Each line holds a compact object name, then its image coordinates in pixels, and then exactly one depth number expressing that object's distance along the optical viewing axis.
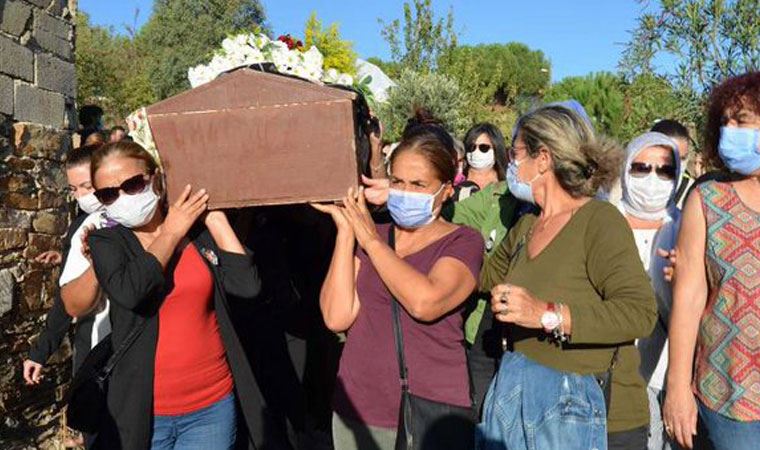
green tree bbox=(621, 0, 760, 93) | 8.36
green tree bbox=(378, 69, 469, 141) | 20.77
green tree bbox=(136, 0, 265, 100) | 34.59
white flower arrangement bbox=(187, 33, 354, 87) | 3.03
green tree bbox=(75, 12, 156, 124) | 20.36
